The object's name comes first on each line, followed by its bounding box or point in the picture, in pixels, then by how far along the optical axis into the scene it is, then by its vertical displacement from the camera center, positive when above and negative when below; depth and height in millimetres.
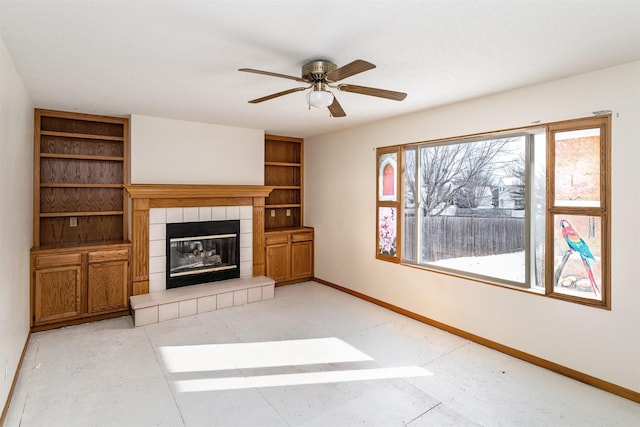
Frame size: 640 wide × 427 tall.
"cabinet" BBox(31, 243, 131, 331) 3627 -815
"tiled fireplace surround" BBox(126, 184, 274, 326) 4066 -471
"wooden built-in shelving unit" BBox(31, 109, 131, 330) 3727 -68
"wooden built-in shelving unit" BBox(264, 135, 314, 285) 5516 -46
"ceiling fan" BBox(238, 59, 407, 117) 2330 +938
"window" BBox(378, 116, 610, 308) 2725 +45
